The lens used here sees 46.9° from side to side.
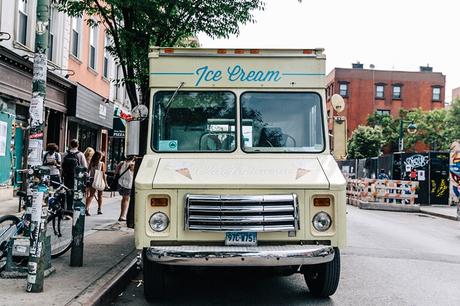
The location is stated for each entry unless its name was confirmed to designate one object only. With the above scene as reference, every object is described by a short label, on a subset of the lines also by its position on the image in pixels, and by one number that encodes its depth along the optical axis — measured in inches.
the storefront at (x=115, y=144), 1032.8
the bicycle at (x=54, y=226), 267.0
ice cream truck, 230.7
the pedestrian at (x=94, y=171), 557.8
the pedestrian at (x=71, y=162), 513.2
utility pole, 230.8
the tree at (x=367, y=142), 2223.2
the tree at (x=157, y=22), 418.0
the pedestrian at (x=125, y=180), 501.4
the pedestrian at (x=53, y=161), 475.9
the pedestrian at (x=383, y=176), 1021.8
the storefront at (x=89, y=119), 772.0
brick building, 2502.5
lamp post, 1147.9
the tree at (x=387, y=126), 2297.0
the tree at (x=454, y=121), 2110.0
